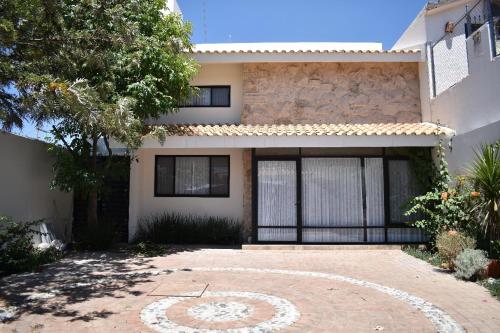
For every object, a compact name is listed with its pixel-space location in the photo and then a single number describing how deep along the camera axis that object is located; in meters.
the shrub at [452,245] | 9.37
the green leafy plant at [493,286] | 7.45
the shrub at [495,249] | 8.96
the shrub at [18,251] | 9.36
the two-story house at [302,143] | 12.91
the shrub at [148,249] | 11.85
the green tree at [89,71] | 7.90
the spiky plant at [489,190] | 8.94
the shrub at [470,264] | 8.50
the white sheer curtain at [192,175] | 14.52
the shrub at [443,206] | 10.32
